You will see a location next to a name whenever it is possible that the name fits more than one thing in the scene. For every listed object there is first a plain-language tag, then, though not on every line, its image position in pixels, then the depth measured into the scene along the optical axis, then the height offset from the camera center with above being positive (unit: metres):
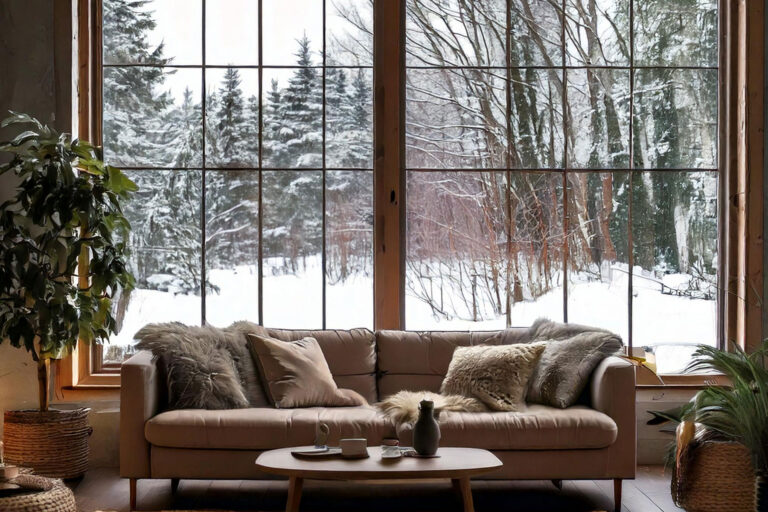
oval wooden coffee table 3.37 -0.84
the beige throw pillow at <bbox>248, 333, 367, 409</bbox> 4.44 -0.66
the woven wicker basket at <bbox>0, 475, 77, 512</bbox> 3.43 -0.97
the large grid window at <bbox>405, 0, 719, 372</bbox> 5.31 +0.39
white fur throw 4.16 -0.75
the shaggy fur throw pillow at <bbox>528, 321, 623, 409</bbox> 4.40 -0.60
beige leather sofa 4.09 -0.86
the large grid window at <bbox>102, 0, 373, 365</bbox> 5.27 +0.48
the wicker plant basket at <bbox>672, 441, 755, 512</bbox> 3.94 -1.02
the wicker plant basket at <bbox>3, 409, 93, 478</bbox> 4.55 -0.98
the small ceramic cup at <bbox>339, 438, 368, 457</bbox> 3.55 -0.79
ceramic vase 3.60 -0.74
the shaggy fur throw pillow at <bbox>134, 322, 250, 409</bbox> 4.31 -0.60
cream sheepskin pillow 4.35 -0.64
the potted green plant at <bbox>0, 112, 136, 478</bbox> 4.55 -0.12
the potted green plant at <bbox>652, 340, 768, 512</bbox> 3.92 -0.83
